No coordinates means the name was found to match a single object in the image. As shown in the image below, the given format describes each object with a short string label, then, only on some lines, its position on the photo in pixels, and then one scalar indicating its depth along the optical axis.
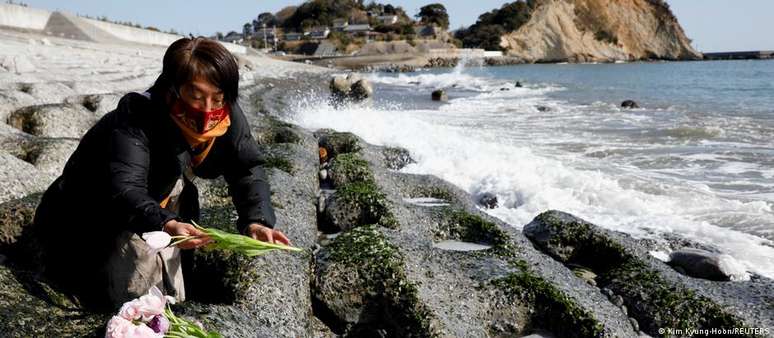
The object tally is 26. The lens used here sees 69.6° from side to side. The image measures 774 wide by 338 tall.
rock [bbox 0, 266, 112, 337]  2.01
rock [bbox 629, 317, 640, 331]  3.58
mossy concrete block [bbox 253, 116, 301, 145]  7.81
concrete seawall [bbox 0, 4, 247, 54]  23.27
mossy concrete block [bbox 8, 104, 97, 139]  6.25
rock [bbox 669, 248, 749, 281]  4.52
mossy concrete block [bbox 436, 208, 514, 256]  4.56
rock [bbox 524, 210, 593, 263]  4.82
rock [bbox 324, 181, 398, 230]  4.80
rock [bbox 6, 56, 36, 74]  9.83
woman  2.34
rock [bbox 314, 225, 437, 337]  3.19
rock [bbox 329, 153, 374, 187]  6.29
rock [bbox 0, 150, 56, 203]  3.72
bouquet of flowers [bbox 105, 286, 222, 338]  1.58
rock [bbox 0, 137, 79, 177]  4.78
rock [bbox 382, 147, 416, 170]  8.77
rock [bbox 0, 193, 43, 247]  3.26
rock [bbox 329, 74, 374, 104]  22.12
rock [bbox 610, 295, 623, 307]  3.84
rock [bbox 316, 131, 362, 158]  8.20
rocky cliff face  113.50
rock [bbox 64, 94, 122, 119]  7.58
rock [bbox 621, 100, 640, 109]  19.95
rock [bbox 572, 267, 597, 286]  4.31
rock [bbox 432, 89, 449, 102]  25.70
